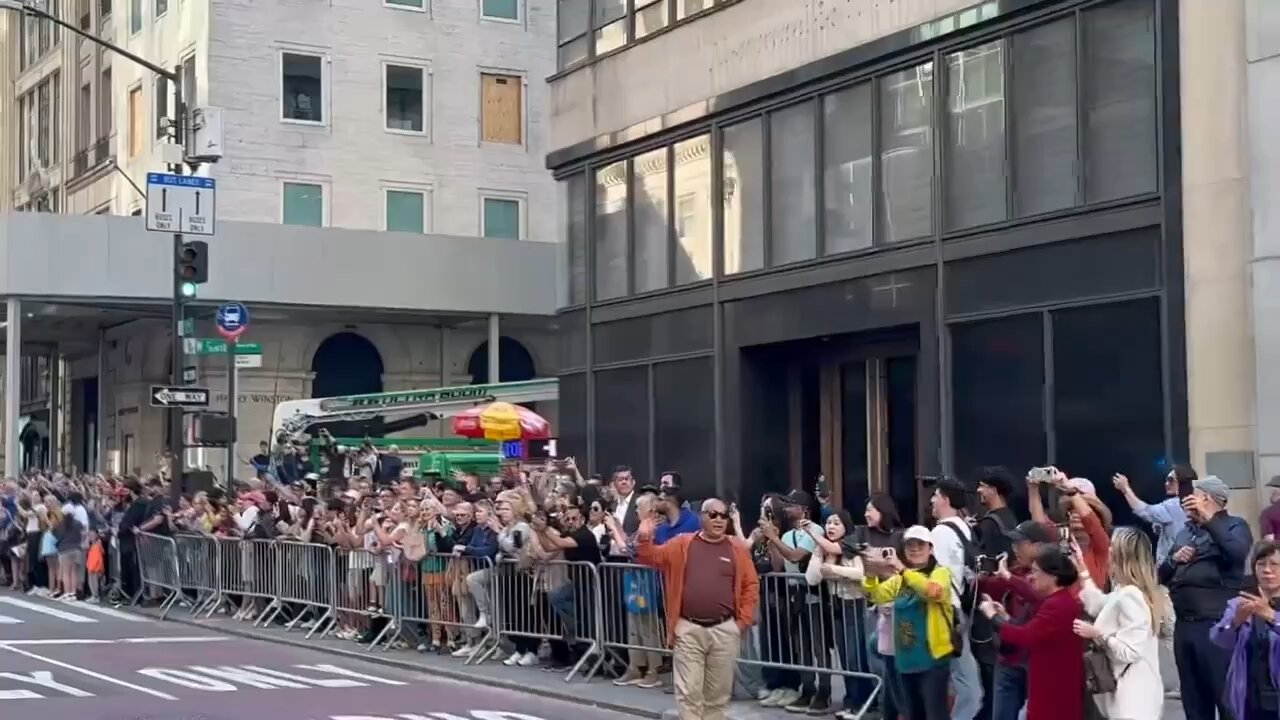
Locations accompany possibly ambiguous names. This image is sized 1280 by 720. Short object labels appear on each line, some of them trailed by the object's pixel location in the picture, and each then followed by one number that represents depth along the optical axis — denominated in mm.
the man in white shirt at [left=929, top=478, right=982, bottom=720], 11523
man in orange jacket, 11781
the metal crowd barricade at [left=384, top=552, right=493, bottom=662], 18109
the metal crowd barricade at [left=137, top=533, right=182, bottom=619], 24172
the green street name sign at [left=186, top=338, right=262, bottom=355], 26344
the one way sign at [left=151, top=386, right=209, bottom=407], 25328
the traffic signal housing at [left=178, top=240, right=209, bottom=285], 26375
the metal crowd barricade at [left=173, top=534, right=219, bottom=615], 23500
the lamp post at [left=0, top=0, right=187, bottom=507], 26156
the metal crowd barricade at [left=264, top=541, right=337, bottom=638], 20859
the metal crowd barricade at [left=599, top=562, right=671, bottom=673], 15648
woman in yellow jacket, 10883
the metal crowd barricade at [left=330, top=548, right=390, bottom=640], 19812
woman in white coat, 8734
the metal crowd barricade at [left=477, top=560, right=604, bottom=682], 16406
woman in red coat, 8969
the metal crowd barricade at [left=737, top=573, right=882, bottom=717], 13547
